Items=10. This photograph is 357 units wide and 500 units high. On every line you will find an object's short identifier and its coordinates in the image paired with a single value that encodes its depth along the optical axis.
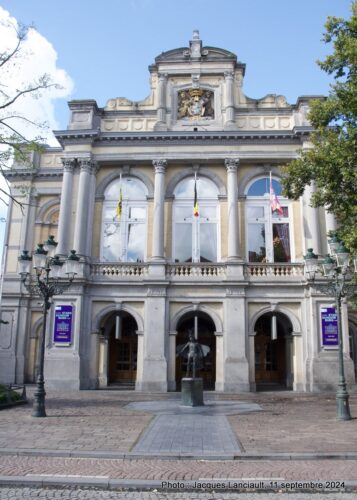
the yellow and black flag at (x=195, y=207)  26.45
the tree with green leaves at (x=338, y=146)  16.39
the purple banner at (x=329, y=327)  24.41
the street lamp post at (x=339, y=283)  14.52
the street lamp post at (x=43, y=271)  14.91
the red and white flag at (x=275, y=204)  26.05
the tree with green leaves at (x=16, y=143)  19.73
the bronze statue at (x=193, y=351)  18.66
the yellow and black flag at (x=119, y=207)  26.70
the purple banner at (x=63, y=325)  25.00
